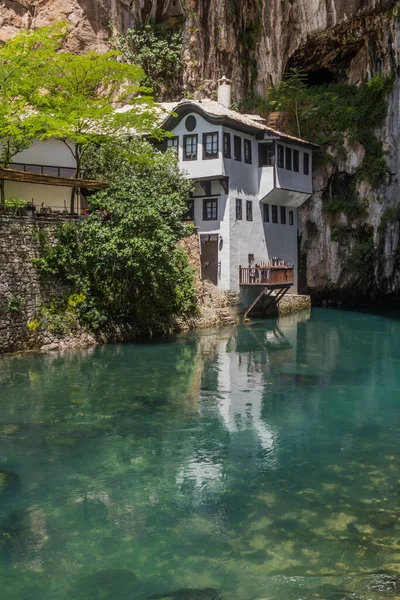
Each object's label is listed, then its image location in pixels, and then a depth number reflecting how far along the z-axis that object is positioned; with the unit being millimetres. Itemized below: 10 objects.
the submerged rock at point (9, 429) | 14297
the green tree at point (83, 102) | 26828
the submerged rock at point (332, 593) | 7895
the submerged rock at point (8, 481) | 11062
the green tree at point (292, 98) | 44562
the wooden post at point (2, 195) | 24562
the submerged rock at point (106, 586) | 7992
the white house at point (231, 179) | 36156
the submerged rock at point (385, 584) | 7980
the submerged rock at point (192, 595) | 7912
